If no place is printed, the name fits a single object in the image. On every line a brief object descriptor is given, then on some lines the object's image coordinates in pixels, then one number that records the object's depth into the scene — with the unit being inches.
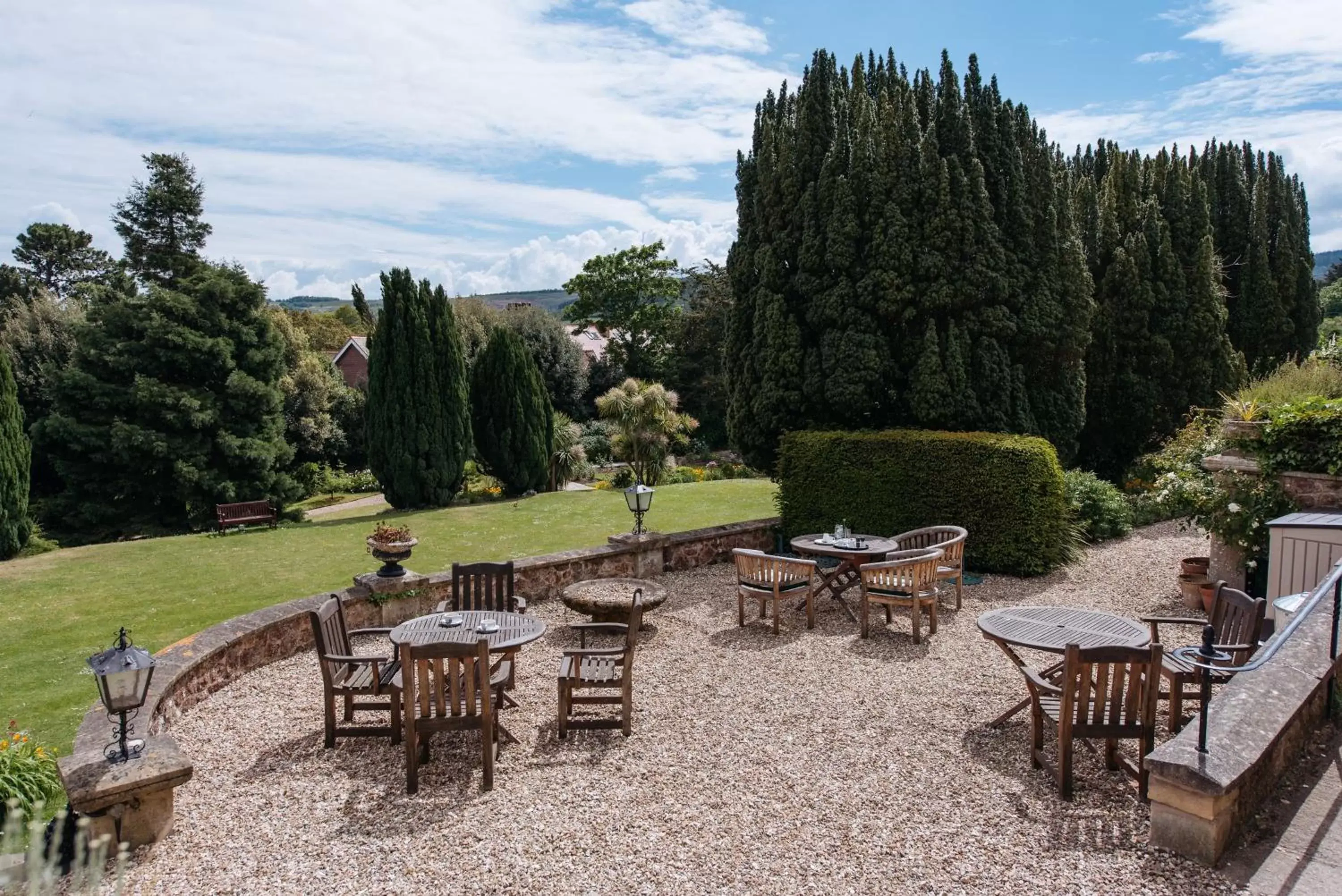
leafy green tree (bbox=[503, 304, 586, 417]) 1371.8
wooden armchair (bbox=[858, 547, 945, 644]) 311.9
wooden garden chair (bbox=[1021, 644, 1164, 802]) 186.4
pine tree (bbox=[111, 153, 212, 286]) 1237.7
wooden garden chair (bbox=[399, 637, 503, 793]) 193.3
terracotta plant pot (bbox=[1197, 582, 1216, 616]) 353.1
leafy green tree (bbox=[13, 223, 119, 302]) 1721.2
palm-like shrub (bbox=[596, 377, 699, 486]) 813.2
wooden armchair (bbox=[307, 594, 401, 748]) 221.0
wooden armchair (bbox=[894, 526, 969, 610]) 351.6
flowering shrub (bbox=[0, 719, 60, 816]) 194.7
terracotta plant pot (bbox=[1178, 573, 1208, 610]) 365.4
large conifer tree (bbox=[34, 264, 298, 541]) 768.3
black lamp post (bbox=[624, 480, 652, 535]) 395.5
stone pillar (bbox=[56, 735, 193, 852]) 165.8
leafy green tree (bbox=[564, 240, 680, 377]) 1571.1
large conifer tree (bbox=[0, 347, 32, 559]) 567.5
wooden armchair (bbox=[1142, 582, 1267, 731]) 217.8
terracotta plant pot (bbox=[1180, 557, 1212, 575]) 375.9
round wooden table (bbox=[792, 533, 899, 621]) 356.5
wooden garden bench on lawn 707.4
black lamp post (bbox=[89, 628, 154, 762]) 169.8
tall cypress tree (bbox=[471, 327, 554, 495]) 870.4
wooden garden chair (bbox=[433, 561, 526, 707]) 293.6
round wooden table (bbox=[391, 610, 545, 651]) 234.8
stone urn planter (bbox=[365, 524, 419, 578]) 323.9
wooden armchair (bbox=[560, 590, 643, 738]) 228.1
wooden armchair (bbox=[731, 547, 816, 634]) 331.0
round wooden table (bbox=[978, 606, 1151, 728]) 230.2
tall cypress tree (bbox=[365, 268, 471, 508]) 781.3
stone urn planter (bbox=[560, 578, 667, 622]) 325.7
